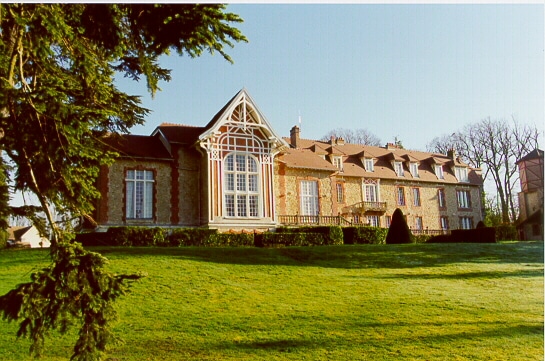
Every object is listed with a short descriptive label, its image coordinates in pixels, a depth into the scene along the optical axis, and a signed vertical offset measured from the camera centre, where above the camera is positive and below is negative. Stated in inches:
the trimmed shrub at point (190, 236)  768.3 +15.1
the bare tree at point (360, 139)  1957.4 +422.4
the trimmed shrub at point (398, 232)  940.0 +14.9
